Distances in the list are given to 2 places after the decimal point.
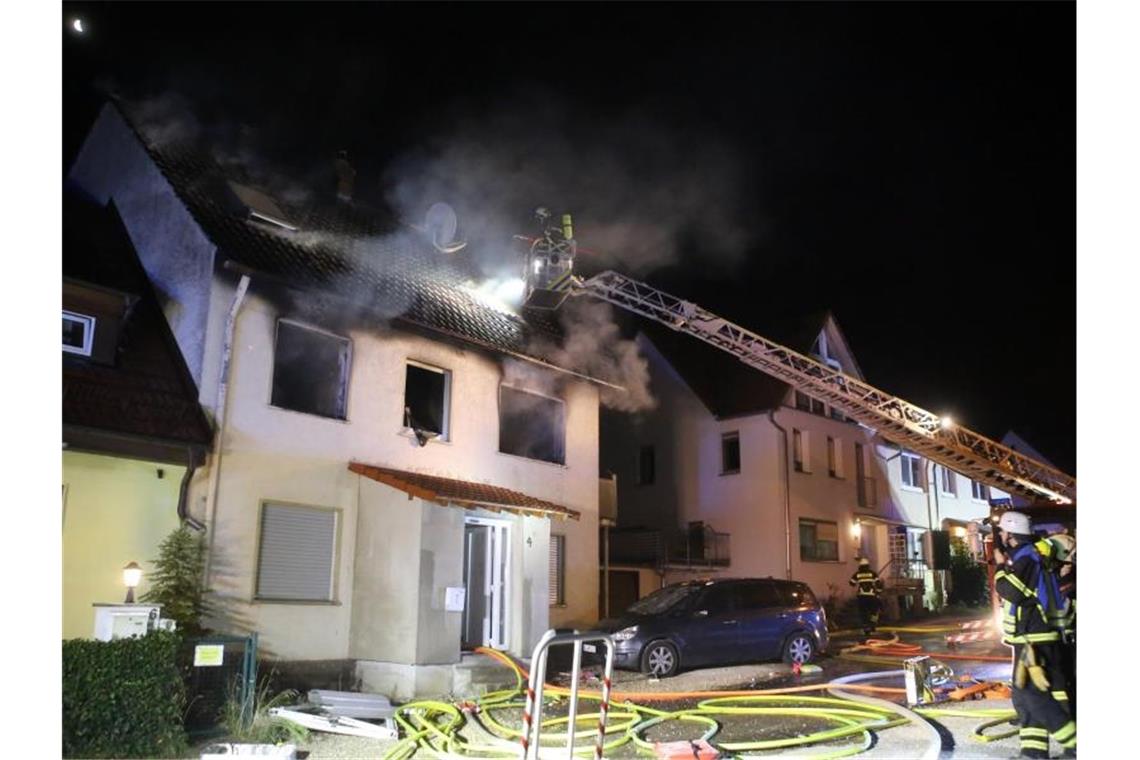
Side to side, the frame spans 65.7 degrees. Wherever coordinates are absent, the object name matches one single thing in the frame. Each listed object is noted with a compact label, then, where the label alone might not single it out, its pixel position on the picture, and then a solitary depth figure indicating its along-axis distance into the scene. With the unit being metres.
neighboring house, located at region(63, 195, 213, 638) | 9.05
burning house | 10.38
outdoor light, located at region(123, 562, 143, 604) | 8.68
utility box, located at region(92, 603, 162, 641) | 8.05
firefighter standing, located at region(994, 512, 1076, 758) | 6.49
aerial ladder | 14.05
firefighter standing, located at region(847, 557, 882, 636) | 15.95
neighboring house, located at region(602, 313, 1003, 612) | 20.09
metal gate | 8.05
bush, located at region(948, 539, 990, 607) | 23.66
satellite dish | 15.00
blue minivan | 11.43
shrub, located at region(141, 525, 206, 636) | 9.15
